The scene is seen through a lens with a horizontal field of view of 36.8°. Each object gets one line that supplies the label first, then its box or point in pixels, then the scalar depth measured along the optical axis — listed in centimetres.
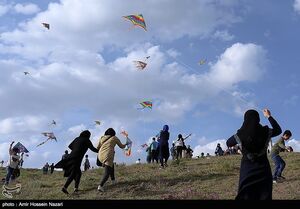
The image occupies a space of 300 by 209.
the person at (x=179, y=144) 2189
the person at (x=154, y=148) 2348
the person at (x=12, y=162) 1645
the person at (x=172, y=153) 2424
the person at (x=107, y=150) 1323
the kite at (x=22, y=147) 2587
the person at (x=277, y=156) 1436
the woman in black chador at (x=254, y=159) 719
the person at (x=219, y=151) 3039
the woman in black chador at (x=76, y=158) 1316
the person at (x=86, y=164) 2876
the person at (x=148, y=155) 2508
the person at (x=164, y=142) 1750
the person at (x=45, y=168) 3113
